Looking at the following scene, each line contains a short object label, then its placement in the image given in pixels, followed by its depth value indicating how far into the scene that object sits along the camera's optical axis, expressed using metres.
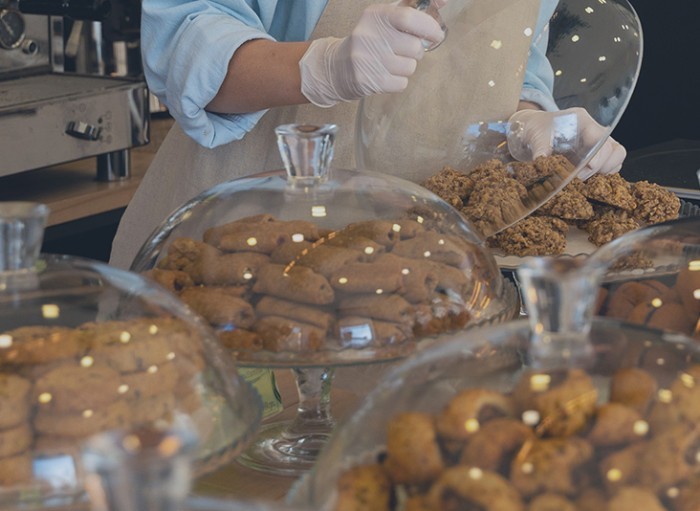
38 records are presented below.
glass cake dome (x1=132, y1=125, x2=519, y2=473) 1.27
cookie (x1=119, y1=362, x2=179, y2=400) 1.13
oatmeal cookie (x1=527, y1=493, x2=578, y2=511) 0.98
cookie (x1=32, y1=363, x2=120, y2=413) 1.11
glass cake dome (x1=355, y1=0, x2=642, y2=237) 1.65
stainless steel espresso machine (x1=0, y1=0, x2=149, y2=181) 2.43
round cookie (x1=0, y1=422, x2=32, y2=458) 1.09
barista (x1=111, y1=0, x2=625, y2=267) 1.67
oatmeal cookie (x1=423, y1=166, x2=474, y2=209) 1.65
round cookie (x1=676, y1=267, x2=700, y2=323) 1.27
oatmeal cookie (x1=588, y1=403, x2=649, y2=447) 1.04
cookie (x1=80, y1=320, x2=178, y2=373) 1.15
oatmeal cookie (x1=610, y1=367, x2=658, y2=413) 1.07
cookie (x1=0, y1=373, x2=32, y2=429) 1.10
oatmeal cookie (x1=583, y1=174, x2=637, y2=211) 1.83
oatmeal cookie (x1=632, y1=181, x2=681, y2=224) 1.84
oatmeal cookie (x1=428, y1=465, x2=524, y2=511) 0.98
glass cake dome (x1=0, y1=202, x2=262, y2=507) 1.10
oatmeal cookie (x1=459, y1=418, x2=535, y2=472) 1.02
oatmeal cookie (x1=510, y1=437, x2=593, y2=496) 0.99
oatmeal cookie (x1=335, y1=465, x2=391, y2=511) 1.06
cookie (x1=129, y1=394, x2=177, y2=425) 1.12
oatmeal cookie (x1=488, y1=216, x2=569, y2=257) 1.75
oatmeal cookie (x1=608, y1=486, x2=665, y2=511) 0.98
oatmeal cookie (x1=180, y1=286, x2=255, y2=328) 1.28
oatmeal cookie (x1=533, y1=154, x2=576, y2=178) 1.64
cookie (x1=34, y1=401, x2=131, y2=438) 1.10
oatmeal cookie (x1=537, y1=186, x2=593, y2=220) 1.81
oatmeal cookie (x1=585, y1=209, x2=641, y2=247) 1.79
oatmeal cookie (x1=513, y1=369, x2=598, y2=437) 1.05
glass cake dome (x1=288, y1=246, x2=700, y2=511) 1.00
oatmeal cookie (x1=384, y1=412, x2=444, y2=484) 1.05
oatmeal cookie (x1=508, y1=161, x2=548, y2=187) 1.64
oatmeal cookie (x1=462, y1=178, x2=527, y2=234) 1.64
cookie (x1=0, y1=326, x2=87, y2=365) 1.13
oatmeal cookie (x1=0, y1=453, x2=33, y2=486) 1.08
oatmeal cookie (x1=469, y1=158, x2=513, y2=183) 1.64
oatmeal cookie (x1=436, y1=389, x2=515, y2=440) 1.06
